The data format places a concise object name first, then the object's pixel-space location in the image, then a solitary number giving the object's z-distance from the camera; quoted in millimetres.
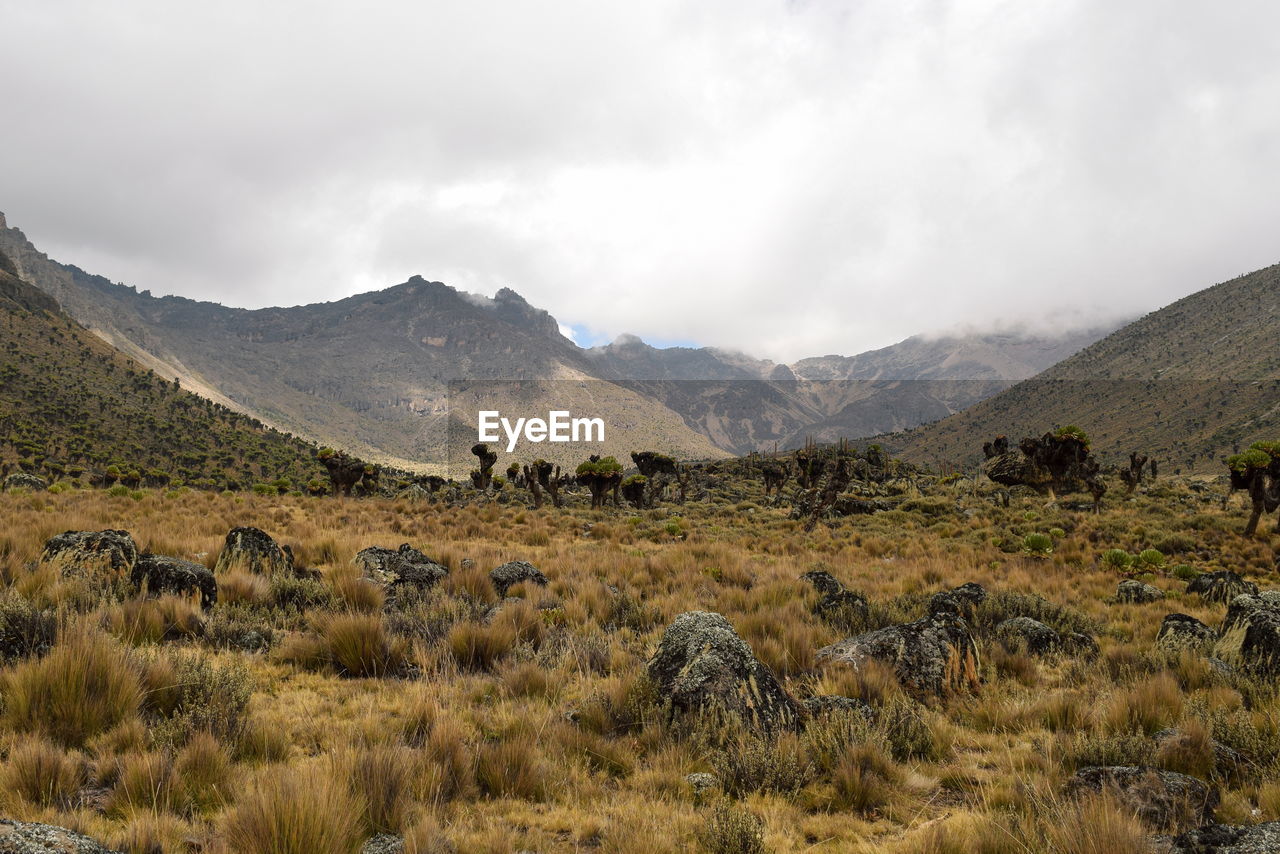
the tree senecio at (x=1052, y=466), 31641
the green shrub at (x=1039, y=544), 17906
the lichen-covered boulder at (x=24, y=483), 24969
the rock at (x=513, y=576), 10359
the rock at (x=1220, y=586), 11434
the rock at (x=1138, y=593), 11734
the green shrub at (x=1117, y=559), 15048
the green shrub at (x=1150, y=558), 15062
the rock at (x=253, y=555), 9688
